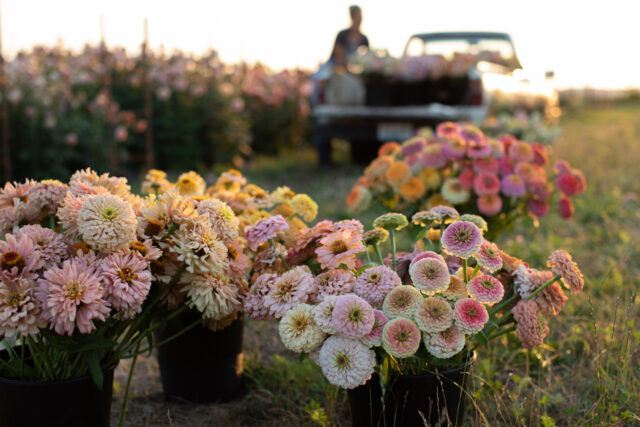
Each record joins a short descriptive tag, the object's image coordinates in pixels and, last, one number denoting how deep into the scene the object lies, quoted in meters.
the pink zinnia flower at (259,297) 1.66
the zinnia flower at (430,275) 1.53
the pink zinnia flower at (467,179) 2.79
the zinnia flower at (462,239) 1.56
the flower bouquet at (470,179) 2.75
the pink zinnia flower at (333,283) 1.59
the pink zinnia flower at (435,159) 2.81
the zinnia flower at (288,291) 1.59
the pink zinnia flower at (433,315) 1.49
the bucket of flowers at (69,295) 1.38
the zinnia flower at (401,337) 1.45
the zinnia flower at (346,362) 1.44
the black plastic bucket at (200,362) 2.12
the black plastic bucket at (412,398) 1.58
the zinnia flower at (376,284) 1.57
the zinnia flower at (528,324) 1.66
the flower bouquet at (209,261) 1.57
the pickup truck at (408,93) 6.64
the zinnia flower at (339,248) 1.62
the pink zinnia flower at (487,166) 2.78
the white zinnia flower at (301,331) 1.50
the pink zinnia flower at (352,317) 1.44
